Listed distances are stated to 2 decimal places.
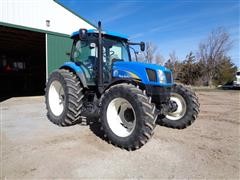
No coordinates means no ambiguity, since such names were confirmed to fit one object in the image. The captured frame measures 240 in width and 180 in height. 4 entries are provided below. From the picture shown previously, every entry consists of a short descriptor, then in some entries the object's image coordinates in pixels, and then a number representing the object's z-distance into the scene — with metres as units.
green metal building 7.55
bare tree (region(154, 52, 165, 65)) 24.56
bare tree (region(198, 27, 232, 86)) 20.18
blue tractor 3.05
